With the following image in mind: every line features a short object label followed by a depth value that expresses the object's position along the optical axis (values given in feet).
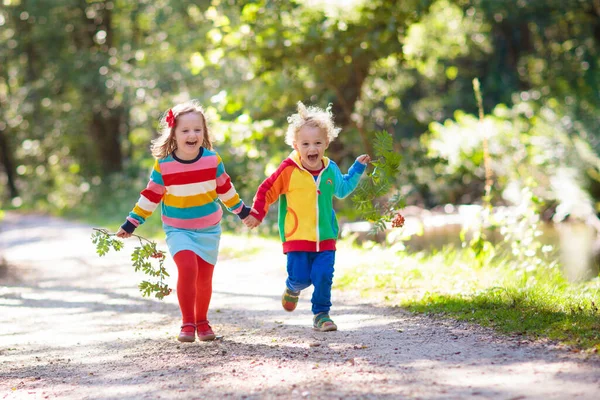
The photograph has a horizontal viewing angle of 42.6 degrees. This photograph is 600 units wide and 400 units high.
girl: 18.26
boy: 19.08
